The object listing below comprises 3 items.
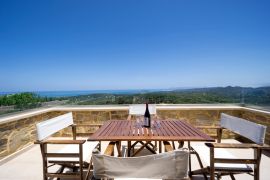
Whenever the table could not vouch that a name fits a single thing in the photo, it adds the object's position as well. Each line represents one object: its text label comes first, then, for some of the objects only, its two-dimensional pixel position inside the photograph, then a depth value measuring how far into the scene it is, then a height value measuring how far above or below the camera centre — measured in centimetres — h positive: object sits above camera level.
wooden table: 189 -55
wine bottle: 243 -45
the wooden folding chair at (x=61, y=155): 193 -78
